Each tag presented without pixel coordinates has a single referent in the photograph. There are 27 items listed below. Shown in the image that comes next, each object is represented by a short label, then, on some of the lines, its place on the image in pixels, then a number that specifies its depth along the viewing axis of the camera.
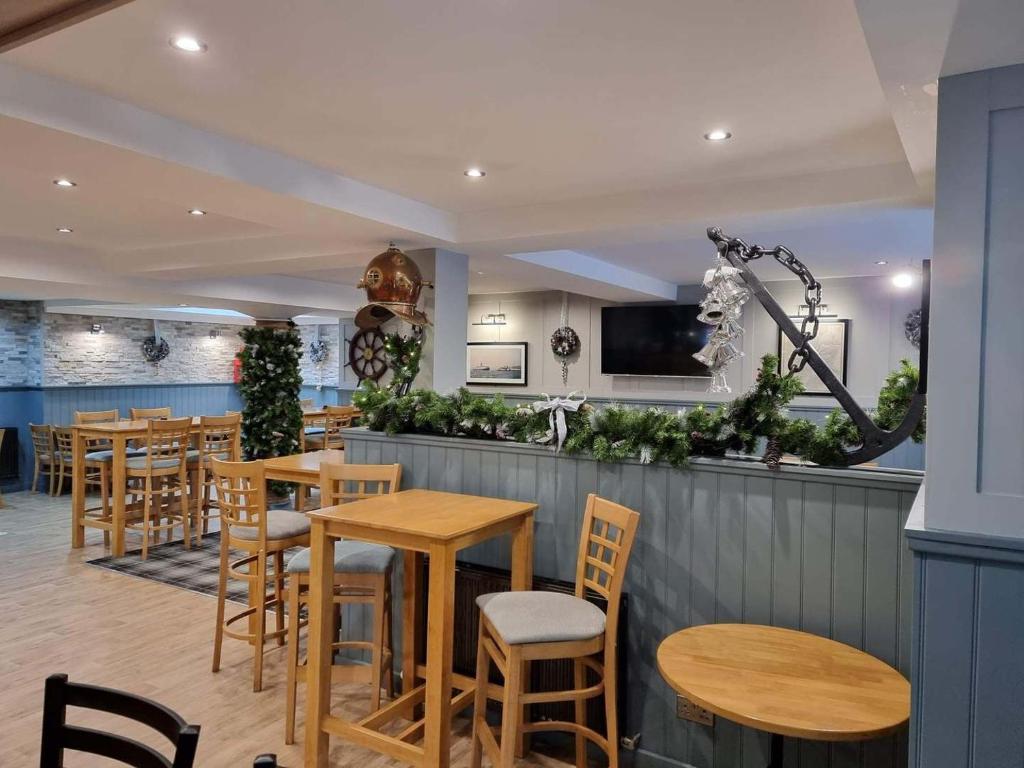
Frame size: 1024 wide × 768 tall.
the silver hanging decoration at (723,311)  2.44
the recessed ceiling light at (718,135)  2.97
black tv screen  8.08
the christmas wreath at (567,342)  8.94
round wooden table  1.71
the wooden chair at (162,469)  5.51
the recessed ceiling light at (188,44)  2.18
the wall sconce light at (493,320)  9.52
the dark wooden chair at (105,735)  1.14
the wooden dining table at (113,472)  5.43
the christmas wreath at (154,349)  10.12
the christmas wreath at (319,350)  12.05
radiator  2.74
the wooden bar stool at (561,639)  2.22
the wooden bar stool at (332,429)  7.55
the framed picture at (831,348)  7.41
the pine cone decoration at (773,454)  2.47
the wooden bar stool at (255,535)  3.31
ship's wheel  9.69
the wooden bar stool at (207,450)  6.05
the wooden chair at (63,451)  7.72
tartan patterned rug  4.78
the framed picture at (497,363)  9.41
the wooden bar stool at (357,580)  2.88
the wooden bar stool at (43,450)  7.97
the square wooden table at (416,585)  2.36
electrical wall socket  2.56
